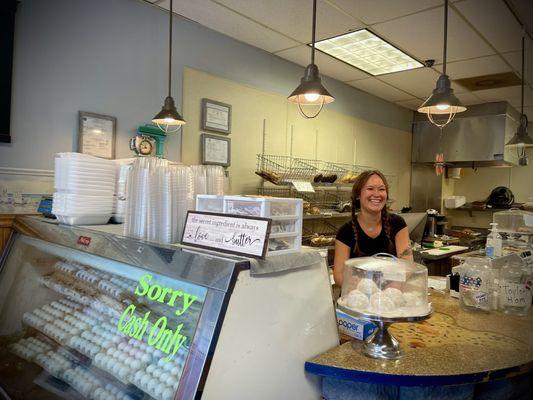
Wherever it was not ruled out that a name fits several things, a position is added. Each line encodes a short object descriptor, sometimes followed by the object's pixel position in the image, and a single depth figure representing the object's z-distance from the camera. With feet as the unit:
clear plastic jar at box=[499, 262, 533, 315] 5.88
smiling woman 8.34
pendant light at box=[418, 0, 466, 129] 7.98
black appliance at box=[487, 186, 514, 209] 20.97
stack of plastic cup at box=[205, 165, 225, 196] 4.94
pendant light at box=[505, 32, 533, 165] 12.80
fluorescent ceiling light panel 11.89
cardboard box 4.38
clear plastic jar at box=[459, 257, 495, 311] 5.89
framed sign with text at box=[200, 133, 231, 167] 11.20
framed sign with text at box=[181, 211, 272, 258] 3.33
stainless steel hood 18.51
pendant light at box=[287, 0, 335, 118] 7.24
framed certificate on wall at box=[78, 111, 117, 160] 8.64
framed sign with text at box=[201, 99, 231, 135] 11.15
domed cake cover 3.91
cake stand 3.82
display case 3.08
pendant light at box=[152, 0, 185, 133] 8.42
